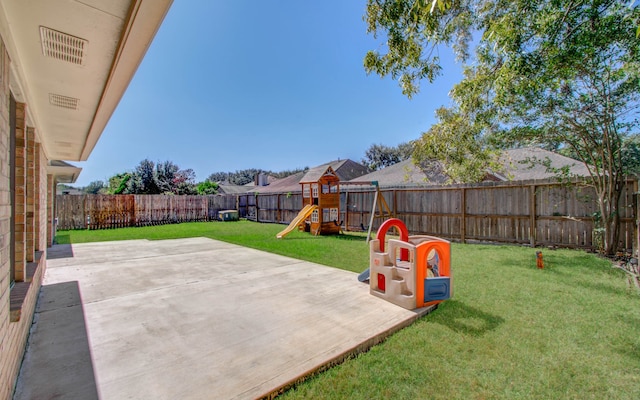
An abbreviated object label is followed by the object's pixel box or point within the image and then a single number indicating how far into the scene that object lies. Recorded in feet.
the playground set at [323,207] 36.83
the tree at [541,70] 16.25
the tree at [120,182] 78.79
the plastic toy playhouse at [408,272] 11.48
